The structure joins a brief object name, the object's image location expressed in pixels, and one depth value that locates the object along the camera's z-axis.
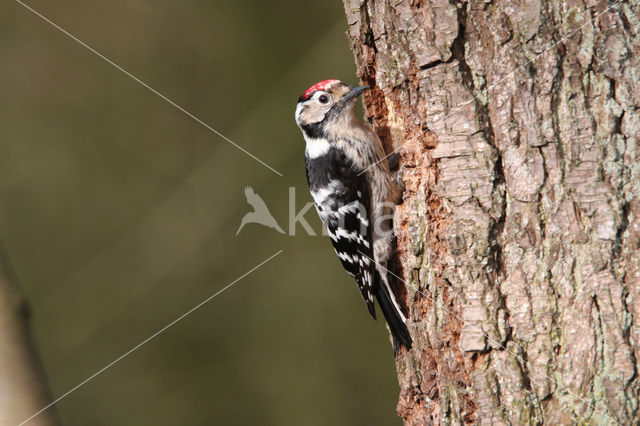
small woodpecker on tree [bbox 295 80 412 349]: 5.18
